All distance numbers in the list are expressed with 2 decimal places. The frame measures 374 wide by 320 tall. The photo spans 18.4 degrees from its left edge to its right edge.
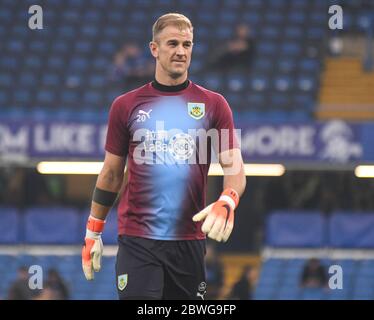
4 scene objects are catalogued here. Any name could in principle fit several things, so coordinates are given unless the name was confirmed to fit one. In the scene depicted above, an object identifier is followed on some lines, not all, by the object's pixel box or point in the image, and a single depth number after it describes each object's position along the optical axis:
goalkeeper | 6.68
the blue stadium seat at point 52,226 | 17.27
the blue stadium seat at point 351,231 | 17.14
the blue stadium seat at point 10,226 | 17.33
